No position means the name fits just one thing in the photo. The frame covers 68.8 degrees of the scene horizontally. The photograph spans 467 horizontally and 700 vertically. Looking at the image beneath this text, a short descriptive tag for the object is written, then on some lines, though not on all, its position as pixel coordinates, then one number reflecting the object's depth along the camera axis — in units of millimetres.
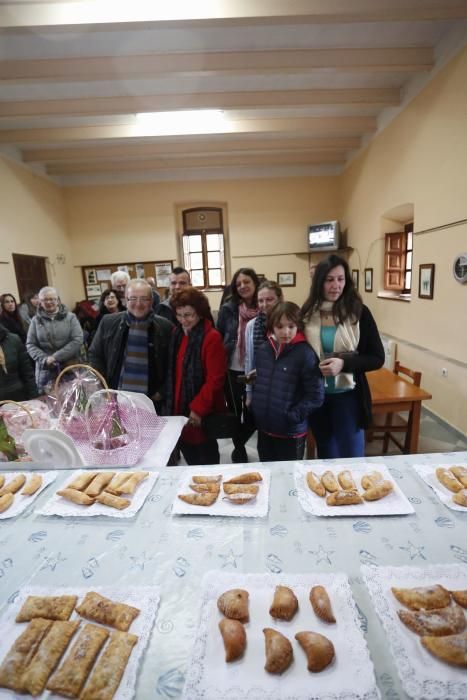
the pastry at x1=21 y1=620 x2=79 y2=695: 626
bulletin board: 6969
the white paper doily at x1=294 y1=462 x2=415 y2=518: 1001
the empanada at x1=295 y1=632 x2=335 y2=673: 630
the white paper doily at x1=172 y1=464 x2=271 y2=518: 1032
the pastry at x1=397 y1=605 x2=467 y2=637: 684
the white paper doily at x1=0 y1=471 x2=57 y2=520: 1085
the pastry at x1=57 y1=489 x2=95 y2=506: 1103
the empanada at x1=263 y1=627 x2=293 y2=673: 634
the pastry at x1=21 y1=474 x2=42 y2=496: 1174
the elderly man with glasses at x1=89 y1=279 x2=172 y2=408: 2021
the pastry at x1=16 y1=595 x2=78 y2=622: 751
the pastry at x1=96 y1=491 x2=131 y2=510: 1083
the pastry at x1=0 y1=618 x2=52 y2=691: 628
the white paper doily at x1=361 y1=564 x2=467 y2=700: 593
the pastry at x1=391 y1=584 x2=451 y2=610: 735
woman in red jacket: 1860
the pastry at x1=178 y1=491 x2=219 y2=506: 1069
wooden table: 2391
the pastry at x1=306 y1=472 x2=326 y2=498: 1097
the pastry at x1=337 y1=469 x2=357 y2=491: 1114
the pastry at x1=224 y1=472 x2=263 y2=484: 1180
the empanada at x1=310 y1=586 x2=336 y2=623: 713
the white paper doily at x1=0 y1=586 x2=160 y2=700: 618
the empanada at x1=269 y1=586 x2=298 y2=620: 727
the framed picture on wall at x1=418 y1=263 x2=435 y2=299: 3744
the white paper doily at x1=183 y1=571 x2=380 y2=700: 600
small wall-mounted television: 6445
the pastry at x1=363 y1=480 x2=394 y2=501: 1053
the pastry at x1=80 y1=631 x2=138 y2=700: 610
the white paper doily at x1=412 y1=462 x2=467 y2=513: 1024
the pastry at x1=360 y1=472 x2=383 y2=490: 1115
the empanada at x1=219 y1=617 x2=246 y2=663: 660
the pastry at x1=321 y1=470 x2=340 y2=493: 1116
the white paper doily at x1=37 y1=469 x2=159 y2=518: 1062
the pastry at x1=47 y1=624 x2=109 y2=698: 618
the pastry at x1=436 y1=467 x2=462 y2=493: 1086
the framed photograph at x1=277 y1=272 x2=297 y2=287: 7078
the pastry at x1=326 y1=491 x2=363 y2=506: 1037
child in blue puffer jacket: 1651
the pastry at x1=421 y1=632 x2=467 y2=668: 629
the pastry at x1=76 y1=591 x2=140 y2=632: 727
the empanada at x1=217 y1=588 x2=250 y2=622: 727
